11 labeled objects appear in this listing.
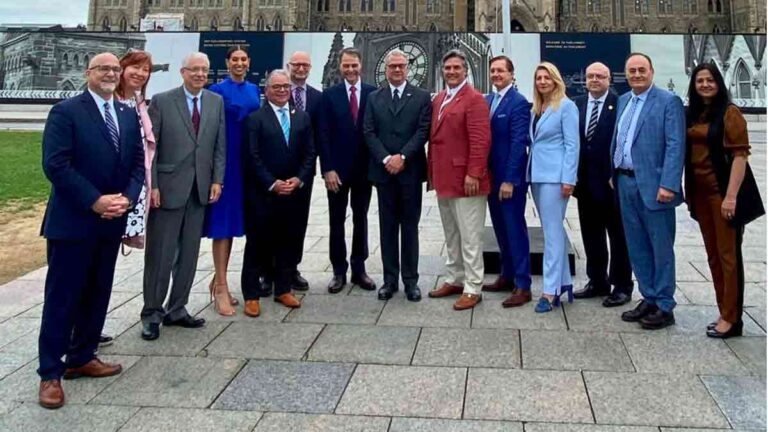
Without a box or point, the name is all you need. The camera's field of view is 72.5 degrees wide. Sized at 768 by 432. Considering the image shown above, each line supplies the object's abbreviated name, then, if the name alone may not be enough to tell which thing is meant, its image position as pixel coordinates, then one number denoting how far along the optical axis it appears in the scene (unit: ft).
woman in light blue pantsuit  14.87
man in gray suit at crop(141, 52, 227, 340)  13.87
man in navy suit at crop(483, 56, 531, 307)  15.51
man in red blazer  15.34
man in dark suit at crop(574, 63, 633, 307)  15.75
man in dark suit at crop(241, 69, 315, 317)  15.33
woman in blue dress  15.37
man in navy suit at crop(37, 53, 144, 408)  10.18
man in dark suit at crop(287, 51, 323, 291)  16.87
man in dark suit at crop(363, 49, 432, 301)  16.20
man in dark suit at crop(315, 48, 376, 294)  17.12
